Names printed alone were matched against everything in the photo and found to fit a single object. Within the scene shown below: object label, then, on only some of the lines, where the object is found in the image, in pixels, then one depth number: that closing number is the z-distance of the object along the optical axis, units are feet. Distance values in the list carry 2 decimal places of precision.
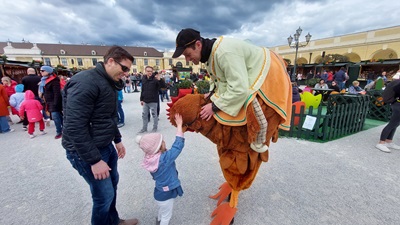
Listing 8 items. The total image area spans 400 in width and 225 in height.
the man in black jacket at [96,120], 4.22
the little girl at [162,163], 5.30
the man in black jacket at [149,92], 16.39
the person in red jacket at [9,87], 20.34
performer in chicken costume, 4.50
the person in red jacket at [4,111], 17.18
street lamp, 41.24
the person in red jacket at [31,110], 16.02
